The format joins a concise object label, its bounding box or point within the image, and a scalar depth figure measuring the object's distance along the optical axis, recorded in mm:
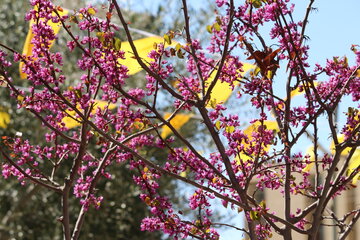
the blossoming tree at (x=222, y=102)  4896
